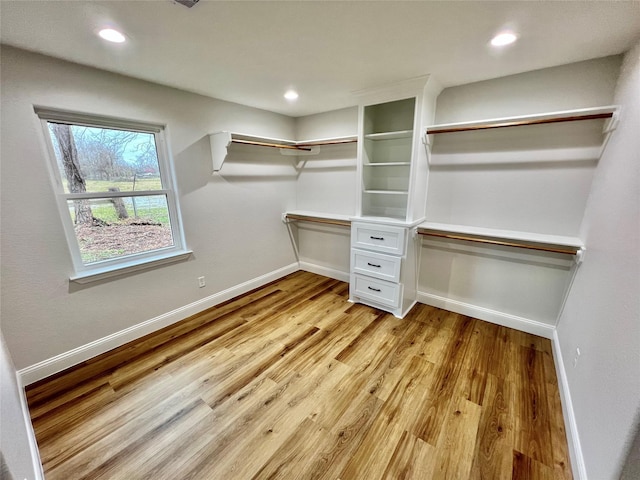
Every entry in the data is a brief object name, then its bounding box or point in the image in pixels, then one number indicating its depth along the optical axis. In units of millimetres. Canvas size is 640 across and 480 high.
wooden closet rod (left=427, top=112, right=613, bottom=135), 1795
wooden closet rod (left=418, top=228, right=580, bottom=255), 2047
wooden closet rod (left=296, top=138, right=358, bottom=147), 2982
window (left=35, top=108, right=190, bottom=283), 1976
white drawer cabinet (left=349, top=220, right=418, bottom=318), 2676
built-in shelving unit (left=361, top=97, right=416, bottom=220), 2803
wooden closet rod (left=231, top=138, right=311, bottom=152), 2789
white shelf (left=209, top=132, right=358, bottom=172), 2668
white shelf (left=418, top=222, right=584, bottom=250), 2070
